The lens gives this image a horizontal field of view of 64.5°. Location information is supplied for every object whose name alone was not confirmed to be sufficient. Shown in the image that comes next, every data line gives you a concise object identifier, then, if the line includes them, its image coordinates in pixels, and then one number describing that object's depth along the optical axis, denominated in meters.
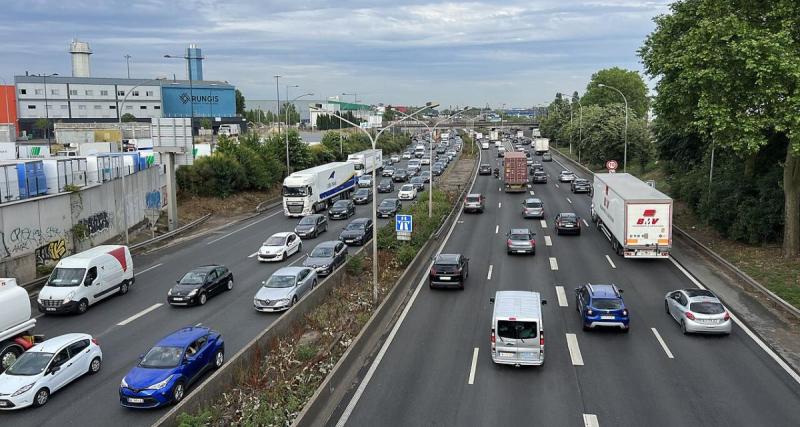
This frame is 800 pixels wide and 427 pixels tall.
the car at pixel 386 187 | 65.69
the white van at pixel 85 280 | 25.41
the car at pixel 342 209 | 48.88
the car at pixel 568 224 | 39.88
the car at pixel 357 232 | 38.34
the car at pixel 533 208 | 46.41
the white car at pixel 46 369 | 16.84
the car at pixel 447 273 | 27.48
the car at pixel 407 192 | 59.62
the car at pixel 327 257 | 30.50
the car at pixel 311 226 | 41.16
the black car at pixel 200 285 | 26.25
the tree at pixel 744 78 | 25.81
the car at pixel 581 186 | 61.78
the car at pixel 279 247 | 34.66
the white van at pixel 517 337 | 18.22
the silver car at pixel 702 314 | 20.98
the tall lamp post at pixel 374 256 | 24.98
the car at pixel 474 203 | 50.31
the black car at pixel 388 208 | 48.00
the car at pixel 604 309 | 21.47
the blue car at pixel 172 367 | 16.52
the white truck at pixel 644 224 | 31.16
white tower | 153.62
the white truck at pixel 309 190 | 49.38
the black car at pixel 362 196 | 58.03
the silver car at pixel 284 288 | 25.16
